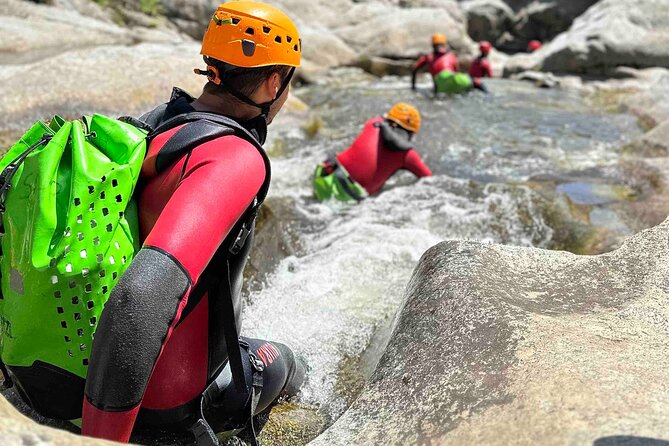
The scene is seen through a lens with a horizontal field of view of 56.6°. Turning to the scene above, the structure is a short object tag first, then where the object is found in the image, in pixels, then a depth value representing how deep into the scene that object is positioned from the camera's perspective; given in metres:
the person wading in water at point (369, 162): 6.64
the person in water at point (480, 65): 15.16
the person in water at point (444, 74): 13.25
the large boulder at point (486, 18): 28.56
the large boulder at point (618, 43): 15.90
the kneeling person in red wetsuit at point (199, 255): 1.64
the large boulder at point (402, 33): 18.30
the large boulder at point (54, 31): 10.03
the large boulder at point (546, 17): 29.23
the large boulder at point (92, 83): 6.98
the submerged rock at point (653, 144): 8.50
